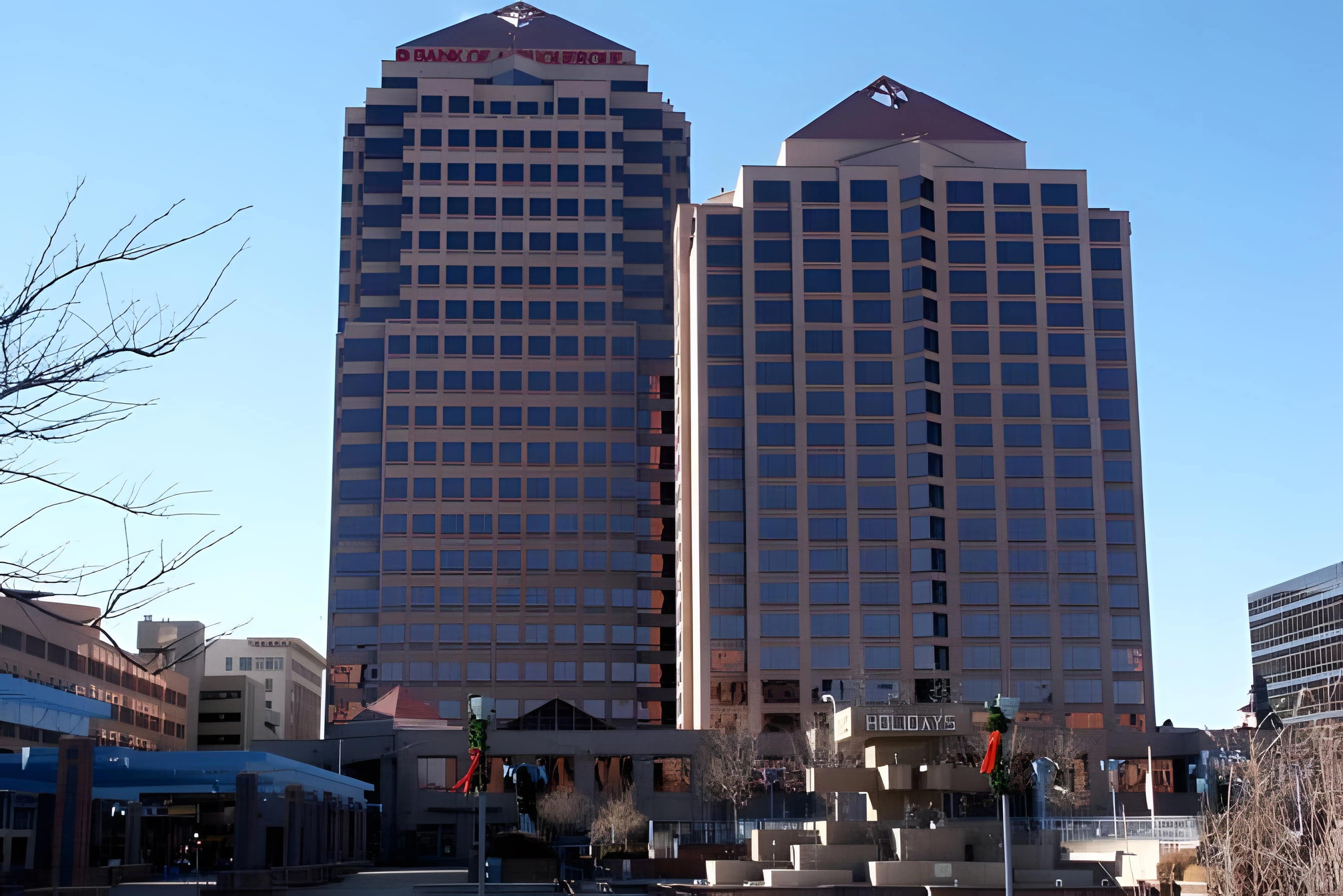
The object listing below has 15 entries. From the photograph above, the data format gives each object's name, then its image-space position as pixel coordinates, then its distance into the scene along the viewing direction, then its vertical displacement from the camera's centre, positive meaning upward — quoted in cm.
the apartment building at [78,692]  7125 +446
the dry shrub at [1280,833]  2573 -165
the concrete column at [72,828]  5806 -301
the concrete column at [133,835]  8731 -500
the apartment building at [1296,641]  14925 +999
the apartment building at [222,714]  19838 +374
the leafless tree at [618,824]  9938 -514
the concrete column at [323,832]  7938 -443
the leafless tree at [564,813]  11481 -499
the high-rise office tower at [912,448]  12862 +2416
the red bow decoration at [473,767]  5022 -73
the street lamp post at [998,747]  4503 -13
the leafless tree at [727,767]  11619 -173
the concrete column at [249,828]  5906 -315
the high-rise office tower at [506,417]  15250 +3197
